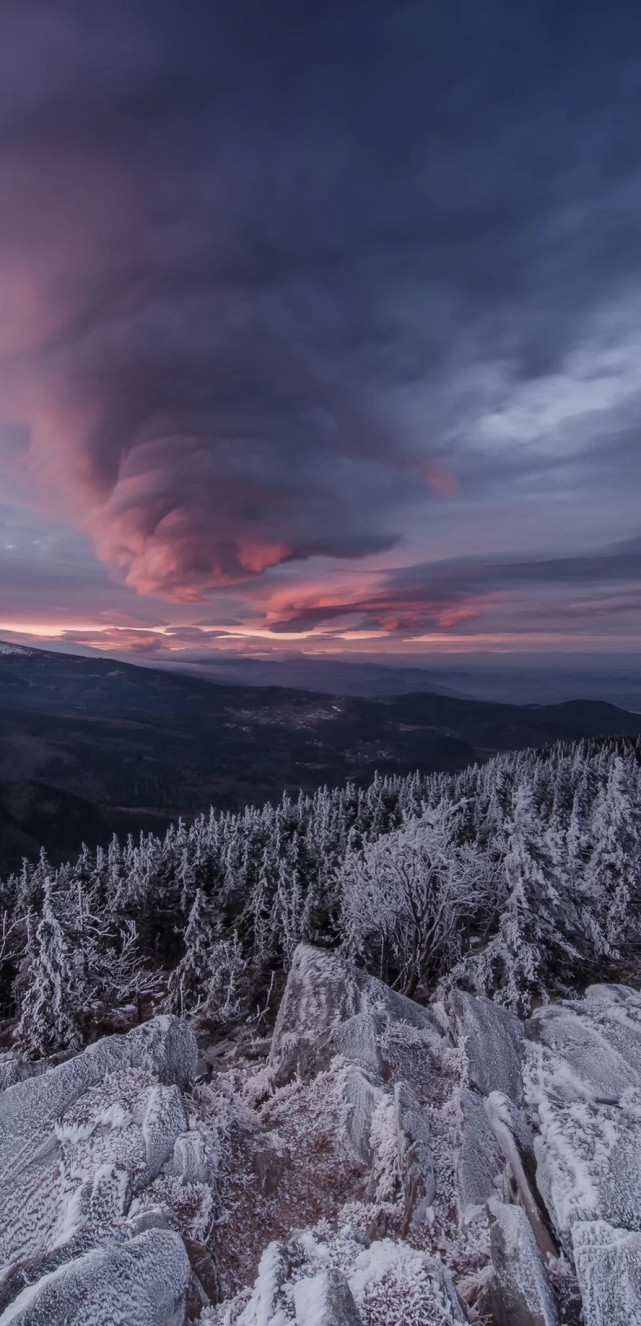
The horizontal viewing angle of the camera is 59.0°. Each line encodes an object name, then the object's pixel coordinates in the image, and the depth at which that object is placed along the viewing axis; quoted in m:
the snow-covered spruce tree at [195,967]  34.97
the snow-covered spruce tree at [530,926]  26.31
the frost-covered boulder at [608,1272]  8.84
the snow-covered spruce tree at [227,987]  31.39
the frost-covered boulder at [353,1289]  8.46
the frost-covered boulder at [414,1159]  11.19
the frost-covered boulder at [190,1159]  11.75
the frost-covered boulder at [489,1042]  14.97
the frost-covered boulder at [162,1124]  12.09
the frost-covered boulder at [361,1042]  15.62
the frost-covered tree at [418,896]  31.41
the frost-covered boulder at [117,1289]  8.14
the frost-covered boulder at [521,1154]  10.55
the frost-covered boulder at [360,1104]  13.28
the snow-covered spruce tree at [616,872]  34.62
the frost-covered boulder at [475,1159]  11.45
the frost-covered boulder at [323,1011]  16.56
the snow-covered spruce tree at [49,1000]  26.28
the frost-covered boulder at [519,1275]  8.84
